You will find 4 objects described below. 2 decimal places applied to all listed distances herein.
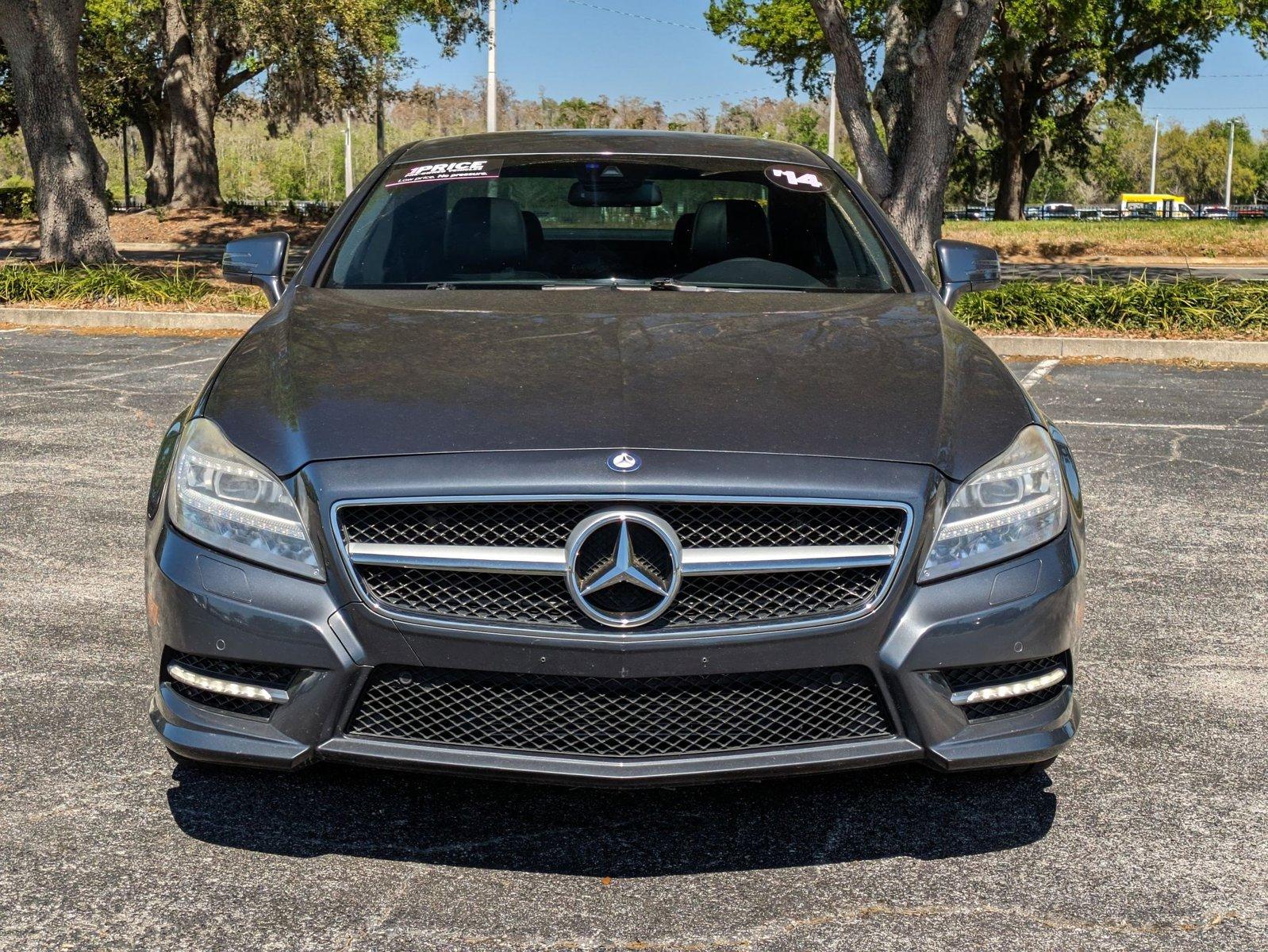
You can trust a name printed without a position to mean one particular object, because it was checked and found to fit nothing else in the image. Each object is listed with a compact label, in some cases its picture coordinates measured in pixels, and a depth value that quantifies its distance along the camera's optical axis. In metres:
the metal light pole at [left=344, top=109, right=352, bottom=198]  60.78
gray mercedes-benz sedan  2.72
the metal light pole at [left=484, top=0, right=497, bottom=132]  30.77
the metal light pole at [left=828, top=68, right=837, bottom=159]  45.21
